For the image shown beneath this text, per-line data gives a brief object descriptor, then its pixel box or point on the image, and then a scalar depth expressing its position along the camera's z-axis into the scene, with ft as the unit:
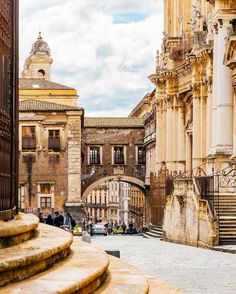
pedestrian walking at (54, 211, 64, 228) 100.96
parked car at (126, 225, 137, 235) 192.55
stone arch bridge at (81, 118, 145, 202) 194.18
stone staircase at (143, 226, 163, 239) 126.79
